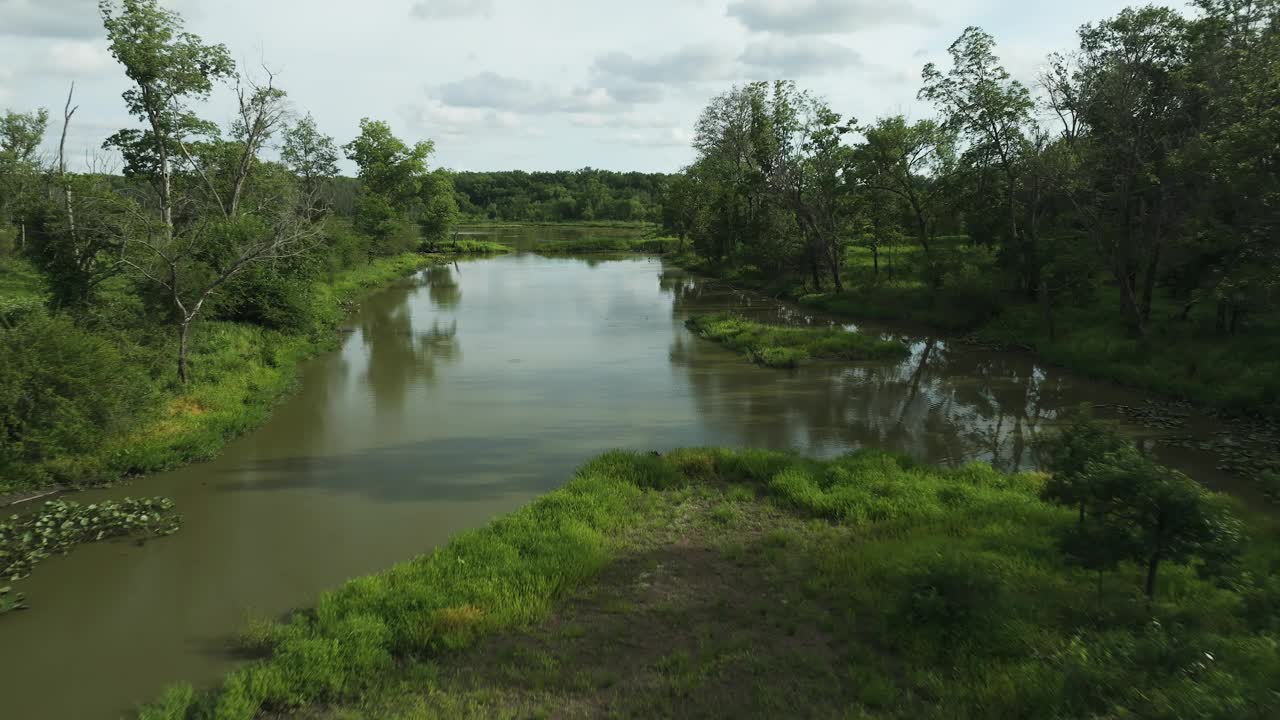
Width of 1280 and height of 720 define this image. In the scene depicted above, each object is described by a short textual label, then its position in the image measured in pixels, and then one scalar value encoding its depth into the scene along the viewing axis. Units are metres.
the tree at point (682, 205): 57.44
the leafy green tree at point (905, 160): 31.18
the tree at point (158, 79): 22.47
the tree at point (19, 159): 23.27
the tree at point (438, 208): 59.03
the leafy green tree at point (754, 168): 35.12
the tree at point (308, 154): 55.28
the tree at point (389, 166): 56.25
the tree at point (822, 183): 34.22
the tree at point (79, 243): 18.38
